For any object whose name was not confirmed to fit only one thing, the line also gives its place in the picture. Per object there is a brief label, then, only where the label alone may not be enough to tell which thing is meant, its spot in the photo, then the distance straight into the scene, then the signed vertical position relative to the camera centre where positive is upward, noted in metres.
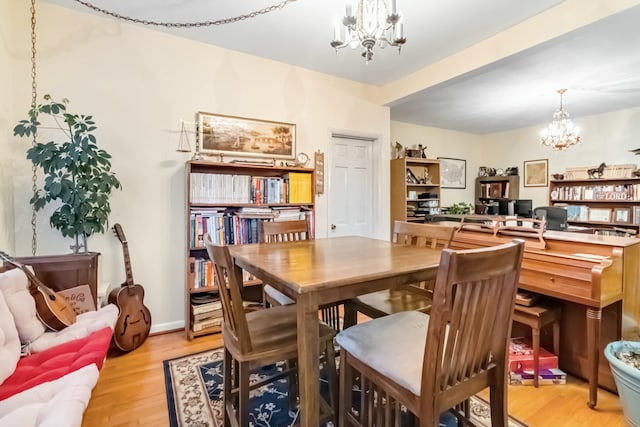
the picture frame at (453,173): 5.99 +0.54
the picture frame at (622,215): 4.65 -0.25
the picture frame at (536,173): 5.66 +0.49
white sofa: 1.02 -0.67
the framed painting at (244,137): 2.85 +0.63
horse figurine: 4.87 +0.43
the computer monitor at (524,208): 5.27 -0.14
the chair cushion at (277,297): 1.93 -0.60
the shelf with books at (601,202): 4.58 -0.05
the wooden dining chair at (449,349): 0.93 -0.55
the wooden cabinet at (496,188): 5.97 +0.24
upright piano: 1.75 -0.53
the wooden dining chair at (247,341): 1.23 -0.59
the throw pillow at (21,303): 1.51 -0.48
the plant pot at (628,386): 1.46 -0.89
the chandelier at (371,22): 1.63 +0.94
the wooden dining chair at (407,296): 1.83 -0.60
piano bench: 1.96 -0.75
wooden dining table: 1.13 -0.29
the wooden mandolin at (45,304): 1.71 -0.54
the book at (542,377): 2.00 -1.13
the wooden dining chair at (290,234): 2.35 -0.24
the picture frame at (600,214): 4.86 -0.24
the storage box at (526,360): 2.04 -1.04
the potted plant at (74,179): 2.02 +0.18
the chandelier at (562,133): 4.02 +0.84
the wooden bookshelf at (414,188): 4.64 +0.20
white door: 3.70 +0.18
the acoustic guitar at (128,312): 2.33 -0.82
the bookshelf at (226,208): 2.65 -0.04
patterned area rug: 1.65 -1.12
